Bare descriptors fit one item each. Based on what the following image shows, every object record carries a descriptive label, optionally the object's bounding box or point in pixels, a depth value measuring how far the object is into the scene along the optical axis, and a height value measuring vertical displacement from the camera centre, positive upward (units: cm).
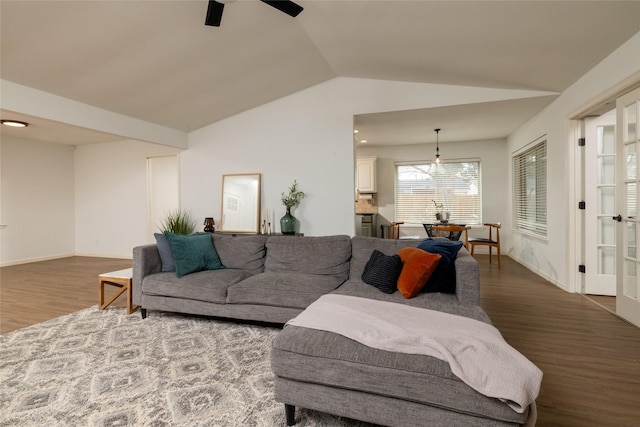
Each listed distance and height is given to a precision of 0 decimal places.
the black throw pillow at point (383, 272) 242 -52
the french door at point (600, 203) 354 +4
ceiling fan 233 +156
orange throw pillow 229 -48
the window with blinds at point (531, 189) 457 +30
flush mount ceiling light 460 +138
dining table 510 -35
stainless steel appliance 656 -32
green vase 445 -21
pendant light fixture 552 +123
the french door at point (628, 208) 272 -2
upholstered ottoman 126 -78
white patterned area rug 165 -109
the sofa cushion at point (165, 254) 323 -46
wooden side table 315 -75
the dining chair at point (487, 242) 520 -60
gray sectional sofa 130 -71
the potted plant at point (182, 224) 470 -20
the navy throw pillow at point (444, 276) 240 -53
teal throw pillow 306 -44
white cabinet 679 +76
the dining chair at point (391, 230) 679 -49
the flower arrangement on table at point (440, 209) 664 -2
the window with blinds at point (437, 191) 661 +37
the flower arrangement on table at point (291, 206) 446 +5
